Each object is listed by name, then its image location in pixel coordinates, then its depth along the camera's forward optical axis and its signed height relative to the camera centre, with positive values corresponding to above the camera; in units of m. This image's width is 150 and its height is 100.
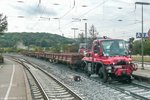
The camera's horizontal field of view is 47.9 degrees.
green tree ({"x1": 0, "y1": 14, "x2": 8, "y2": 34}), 33.89 +5.69
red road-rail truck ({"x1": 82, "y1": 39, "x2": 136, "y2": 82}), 9.08 -0.49
